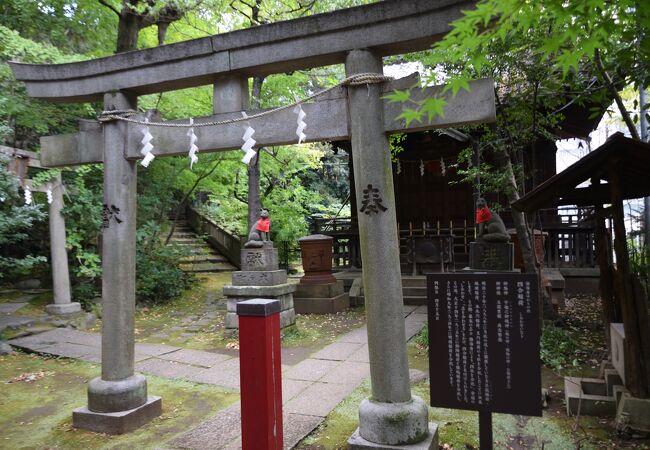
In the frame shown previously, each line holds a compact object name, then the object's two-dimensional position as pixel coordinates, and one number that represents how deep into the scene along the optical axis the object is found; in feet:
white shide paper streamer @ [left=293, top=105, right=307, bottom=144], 14.09
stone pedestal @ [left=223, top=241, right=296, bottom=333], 30.71
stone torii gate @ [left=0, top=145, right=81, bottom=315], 33.91
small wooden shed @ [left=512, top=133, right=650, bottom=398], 14.55
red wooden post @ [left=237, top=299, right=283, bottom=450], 11.36
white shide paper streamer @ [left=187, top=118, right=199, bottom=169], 15.28
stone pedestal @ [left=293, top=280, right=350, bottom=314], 39.27
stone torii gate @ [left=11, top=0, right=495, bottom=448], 12.82
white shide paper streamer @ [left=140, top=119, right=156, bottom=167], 16.14
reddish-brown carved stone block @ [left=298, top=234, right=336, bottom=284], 41.04
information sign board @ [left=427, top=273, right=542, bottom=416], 10.43
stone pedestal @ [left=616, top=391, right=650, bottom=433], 14.16
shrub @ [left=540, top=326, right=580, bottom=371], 21.93
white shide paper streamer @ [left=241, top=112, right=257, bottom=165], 14.52
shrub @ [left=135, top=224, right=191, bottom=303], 41.86
